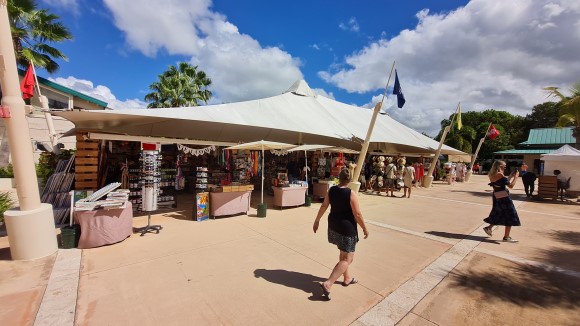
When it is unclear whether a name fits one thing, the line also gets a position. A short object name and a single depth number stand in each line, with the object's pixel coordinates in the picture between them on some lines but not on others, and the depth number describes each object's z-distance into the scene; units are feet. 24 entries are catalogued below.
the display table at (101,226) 14.12
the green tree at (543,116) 125.39
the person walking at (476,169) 117.16
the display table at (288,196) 25.67
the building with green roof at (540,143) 98.24
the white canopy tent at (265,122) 21.35
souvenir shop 21.75
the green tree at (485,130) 108.17
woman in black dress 16.38
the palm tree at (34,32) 35.12
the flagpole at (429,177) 49.67
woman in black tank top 9.50
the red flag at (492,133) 58.44
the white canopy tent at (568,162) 35.40
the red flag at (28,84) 25.63
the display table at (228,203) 21.24
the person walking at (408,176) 34.65
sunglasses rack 16.71
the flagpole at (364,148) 27.53
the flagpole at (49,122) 29.69
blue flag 28.86
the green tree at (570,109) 39.01
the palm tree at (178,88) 72.18
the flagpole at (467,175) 65.54
